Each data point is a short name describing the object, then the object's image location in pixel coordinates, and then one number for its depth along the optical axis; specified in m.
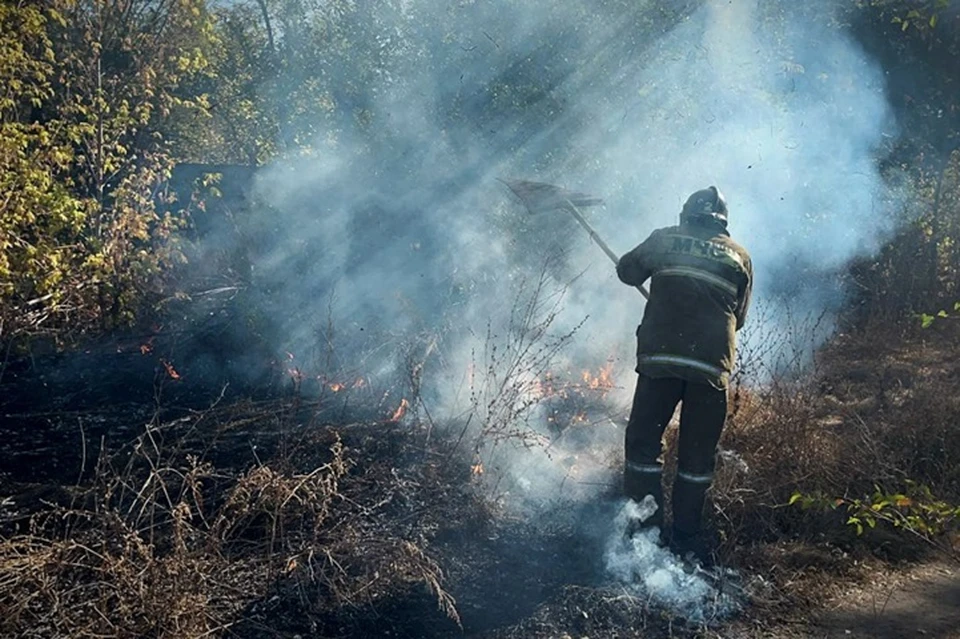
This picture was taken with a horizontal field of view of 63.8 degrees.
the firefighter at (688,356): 4.69
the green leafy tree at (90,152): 6.83
